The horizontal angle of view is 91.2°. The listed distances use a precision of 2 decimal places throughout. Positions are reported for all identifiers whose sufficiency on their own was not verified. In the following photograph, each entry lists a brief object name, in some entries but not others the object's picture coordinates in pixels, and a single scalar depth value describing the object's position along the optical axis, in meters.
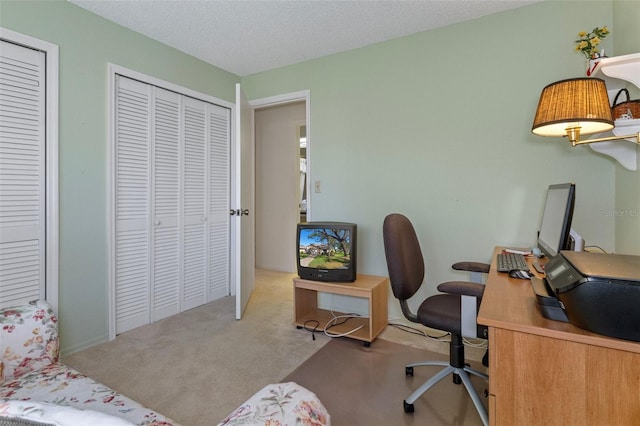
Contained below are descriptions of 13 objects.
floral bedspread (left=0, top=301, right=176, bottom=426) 1.07
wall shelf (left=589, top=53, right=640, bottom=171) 1.39
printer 0.73
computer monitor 1.30
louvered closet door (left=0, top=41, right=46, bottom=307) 1.89
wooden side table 2.33
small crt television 2.48
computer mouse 1.38
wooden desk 0.77
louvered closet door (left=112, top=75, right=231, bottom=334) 2.51
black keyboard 1.51
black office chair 1.43
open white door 2.75
